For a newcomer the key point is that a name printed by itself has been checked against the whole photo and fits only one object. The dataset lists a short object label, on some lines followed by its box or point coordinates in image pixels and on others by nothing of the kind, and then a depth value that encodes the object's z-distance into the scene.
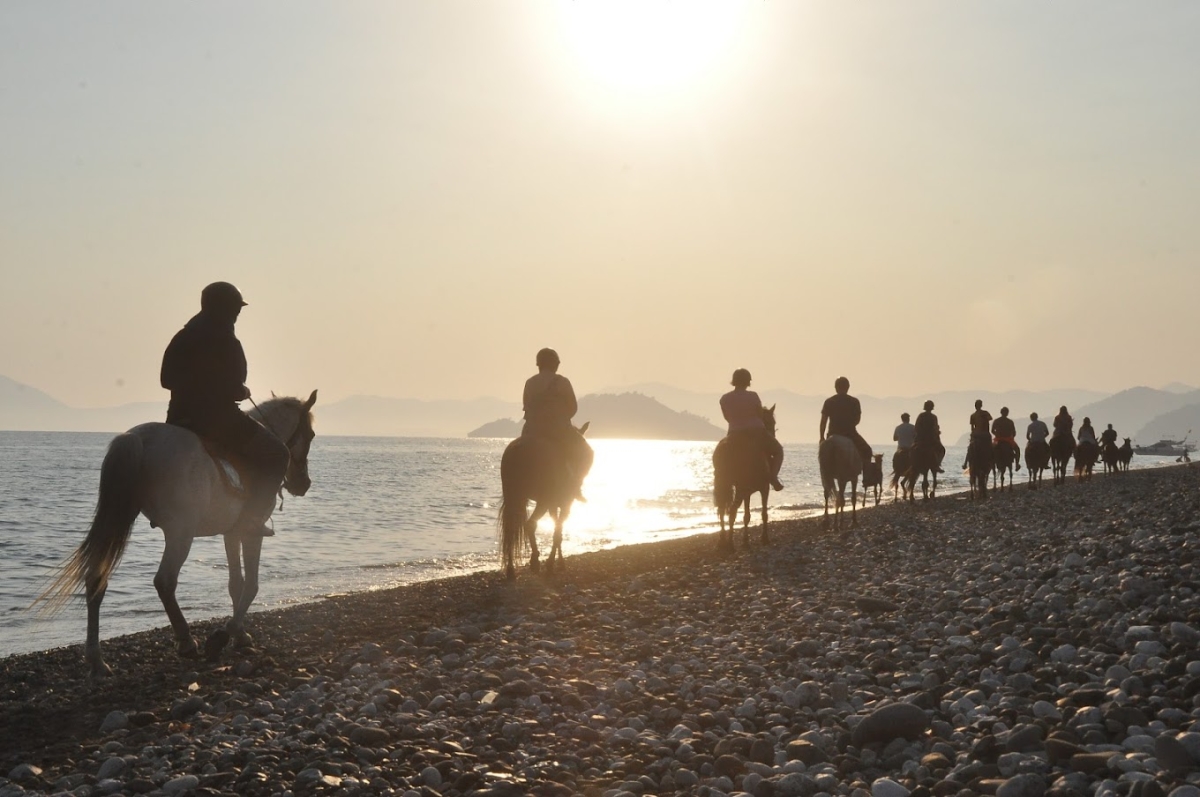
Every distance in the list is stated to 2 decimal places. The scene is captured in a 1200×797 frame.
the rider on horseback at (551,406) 13.38
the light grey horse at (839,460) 19.30
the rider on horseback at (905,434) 29.72
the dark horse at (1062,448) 35.84
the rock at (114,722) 6.70
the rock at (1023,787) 4.52
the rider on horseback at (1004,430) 30.22
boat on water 151.82
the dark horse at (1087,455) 39.56
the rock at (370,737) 6.16
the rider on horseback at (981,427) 29.28
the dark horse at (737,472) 16.59
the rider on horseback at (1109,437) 47.19
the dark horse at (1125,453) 50.59
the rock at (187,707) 6.94
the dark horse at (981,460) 29.66
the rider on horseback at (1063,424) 35.19
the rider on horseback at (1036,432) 33.97
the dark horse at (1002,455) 30.73
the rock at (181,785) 5.28
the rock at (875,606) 9.59
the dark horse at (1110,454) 47.66
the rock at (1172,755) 4.47
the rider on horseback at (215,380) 8.60
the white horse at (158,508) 7.95
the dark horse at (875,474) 34.84
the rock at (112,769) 5.61
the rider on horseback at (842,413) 19.14
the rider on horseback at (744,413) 16.41
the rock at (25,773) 5.67
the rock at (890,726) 5.64
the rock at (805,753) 5.50
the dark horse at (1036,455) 34.12
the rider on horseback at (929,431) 27.20
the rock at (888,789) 4.79
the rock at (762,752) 5.58
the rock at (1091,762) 4.70
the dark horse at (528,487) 13.21
